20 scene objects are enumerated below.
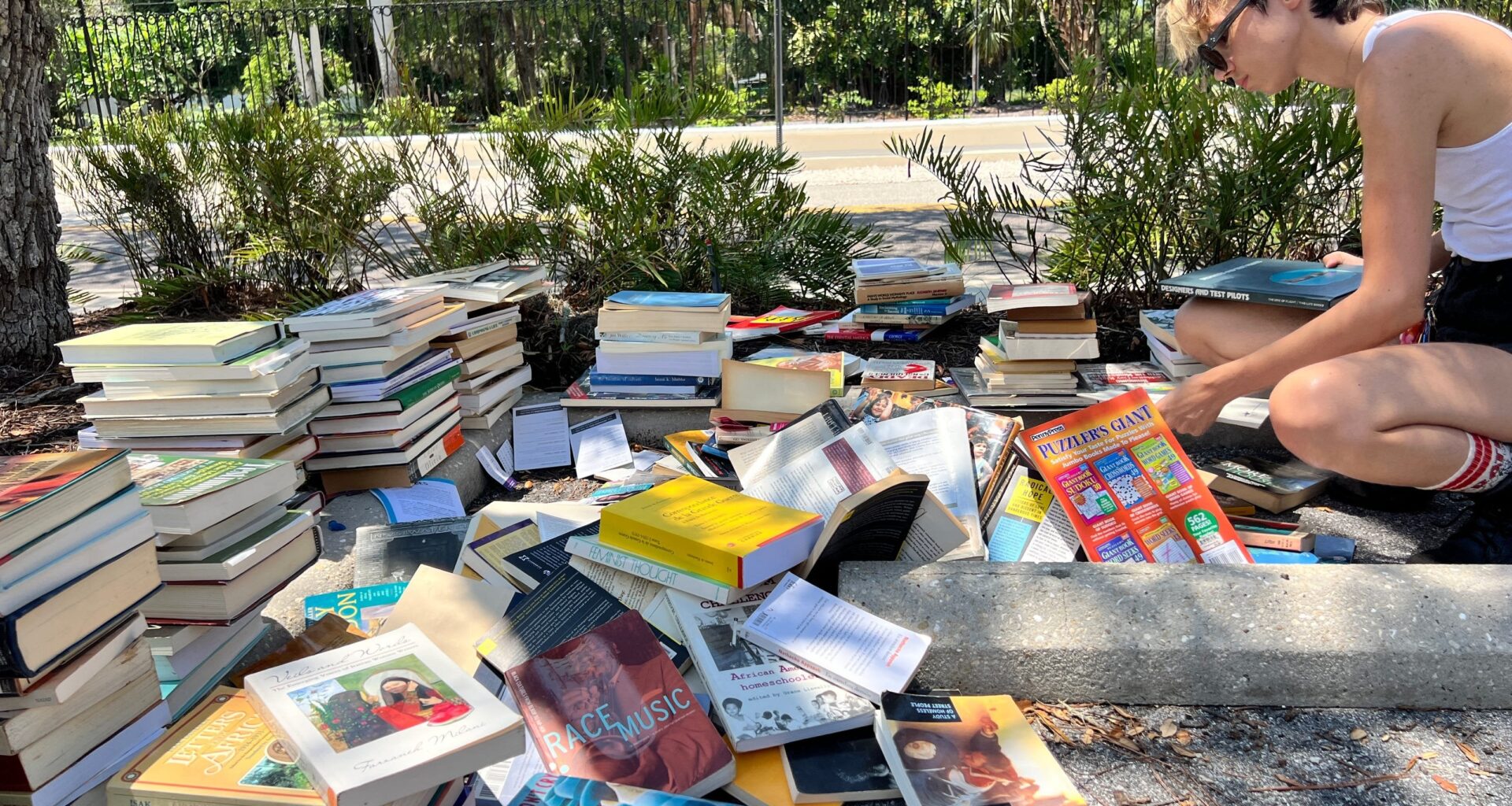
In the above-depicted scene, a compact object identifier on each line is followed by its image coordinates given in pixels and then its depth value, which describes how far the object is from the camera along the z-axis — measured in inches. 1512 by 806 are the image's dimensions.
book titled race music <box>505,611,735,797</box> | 67.3
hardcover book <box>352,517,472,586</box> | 96.7
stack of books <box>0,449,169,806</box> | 61.2
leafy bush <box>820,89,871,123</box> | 579.2
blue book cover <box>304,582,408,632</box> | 91.7
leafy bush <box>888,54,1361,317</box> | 141.1
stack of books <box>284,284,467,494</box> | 118.6
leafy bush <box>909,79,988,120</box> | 573.3
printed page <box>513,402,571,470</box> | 139.7
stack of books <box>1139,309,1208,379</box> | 130.8
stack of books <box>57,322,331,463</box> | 105.1
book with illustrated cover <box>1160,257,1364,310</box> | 107.9
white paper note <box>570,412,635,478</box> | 134.8
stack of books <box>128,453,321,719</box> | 77.4
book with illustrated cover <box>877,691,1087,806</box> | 66.0
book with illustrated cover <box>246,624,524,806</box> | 59.1
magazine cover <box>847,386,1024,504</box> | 108.3
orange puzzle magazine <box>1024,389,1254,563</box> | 95.3
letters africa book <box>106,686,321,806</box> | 60.1
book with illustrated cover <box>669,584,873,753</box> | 70.9
